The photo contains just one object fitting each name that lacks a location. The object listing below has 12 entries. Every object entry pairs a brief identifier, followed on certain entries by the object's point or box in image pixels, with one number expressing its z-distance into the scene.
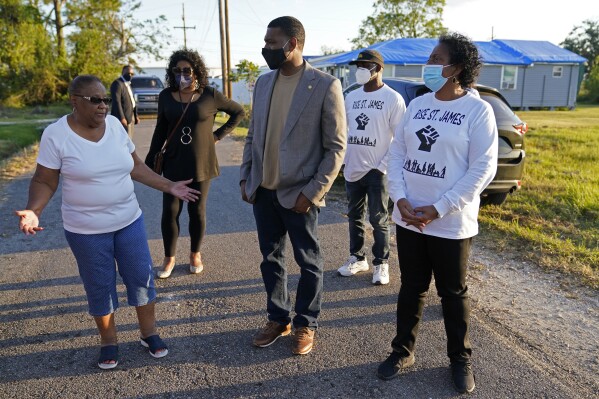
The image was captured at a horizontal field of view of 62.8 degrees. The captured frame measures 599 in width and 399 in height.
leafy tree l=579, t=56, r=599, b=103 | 40.07
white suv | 22.14
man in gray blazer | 3.06
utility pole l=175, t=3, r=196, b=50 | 52.97
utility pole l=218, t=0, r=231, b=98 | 23.64
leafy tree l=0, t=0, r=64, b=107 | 28.84
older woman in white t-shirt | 2.86
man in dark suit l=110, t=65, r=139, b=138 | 7.96
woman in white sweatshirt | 2.74
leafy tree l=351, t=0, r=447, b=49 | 37.91
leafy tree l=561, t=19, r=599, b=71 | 56.59
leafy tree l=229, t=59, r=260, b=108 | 21.78
